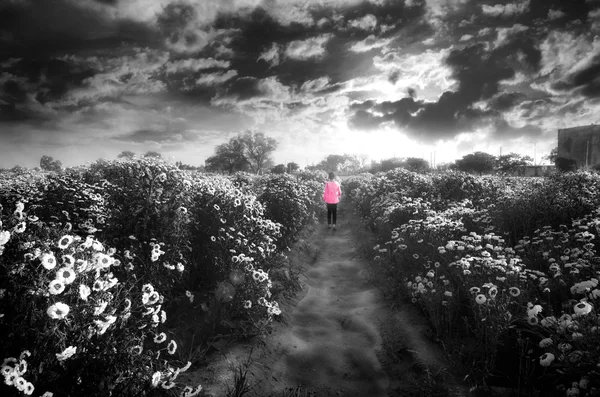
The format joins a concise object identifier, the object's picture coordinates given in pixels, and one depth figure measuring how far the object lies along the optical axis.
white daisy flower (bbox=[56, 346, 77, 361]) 1.90
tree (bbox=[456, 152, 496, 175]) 46.12
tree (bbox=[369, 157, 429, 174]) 52.44
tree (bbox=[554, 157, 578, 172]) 42.01
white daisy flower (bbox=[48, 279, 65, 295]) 1.96
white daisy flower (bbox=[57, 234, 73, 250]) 2.34
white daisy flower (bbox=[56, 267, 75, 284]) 2.05
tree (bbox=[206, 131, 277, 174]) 65.88
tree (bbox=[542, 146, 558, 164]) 78.66
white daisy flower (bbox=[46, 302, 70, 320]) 1.87
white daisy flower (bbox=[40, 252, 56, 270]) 2.03
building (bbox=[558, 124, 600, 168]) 61.84
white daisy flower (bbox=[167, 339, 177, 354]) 2.82
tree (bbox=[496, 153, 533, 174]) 47.51
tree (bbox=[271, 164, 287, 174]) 59.87
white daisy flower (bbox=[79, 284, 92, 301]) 2.11
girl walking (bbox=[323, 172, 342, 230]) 12.01
